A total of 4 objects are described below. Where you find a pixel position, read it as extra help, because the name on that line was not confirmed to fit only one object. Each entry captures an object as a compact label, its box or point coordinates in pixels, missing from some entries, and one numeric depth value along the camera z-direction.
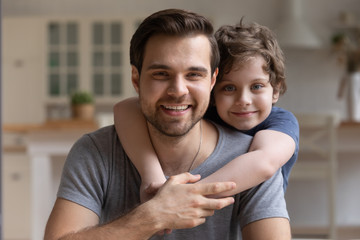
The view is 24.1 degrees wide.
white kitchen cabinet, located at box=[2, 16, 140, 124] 6.16
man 1.53
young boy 1.62
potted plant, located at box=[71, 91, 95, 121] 4.55
